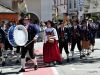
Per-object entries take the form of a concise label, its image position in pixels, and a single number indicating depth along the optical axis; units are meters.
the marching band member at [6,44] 16.58
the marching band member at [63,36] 15.80
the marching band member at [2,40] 15.75
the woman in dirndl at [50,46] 14.85
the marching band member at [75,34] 16.53
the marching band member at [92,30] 18.75
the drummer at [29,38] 13.52
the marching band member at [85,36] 17.30
